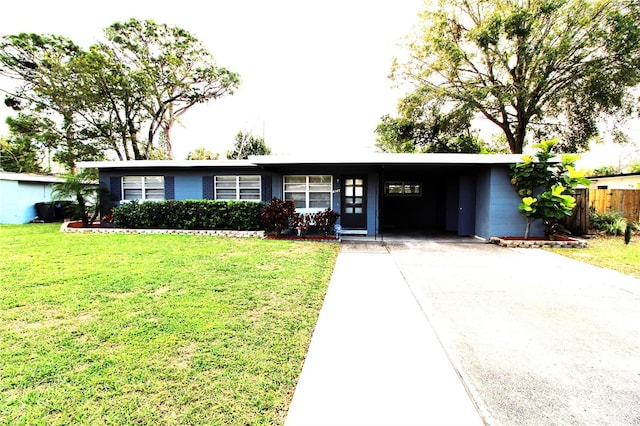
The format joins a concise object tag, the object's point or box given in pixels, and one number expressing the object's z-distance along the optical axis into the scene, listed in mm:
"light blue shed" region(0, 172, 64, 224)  12711
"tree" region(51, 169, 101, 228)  10500
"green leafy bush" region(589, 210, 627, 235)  10047
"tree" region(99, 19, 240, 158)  19062
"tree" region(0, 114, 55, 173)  19047
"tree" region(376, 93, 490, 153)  16547
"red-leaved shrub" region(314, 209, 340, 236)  9219
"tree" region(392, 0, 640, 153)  12383
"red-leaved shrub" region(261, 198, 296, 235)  9211
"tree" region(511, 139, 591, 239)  8172
